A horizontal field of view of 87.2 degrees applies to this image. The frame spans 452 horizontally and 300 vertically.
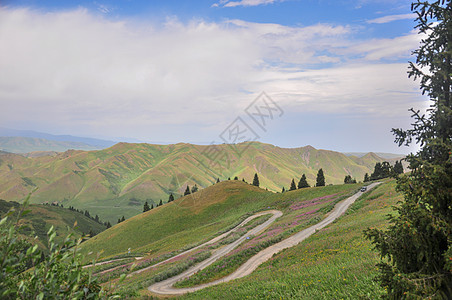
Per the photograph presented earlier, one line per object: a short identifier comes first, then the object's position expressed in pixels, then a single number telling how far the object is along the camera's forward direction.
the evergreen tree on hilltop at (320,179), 102.06
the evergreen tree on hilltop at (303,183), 102.24
